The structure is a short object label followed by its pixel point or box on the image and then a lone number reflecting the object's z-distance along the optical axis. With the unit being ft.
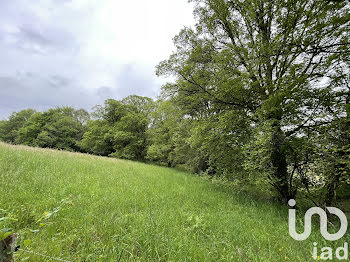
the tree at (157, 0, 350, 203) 13.56
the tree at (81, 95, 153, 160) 76.95
